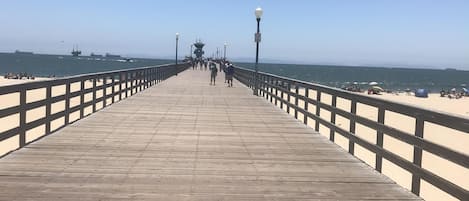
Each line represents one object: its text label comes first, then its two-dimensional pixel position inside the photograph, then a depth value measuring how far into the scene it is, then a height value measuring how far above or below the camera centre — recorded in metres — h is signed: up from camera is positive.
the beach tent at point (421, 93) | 60.83 -2.14
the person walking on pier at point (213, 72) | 35.59 -0.29
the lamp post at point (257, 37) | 24.38 +1.36
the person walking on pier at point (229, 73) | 33.12 -0.30
